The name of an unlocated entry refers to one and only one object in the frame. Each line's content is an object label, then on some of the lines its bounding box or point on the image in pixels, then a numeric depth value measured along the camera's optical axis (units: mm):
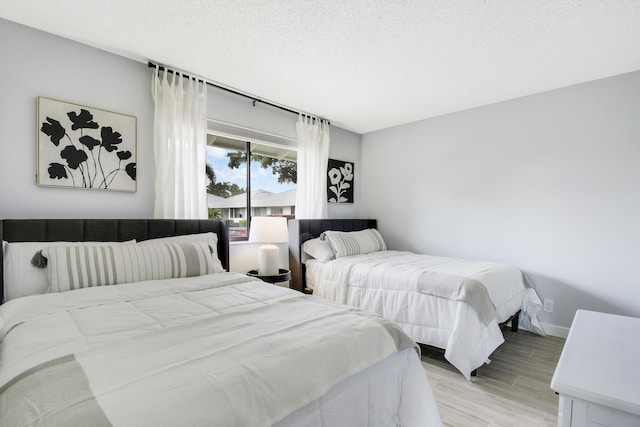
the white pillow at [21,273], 1657
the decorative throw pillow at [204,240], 2277
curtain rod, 2500
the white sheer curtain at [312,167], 3717
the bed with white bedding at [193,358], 736
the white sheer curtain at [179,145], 2506
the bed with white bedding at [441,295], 2154
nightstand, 2826
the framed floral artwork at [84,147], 2043
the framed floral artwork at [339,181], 4164
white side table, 842
